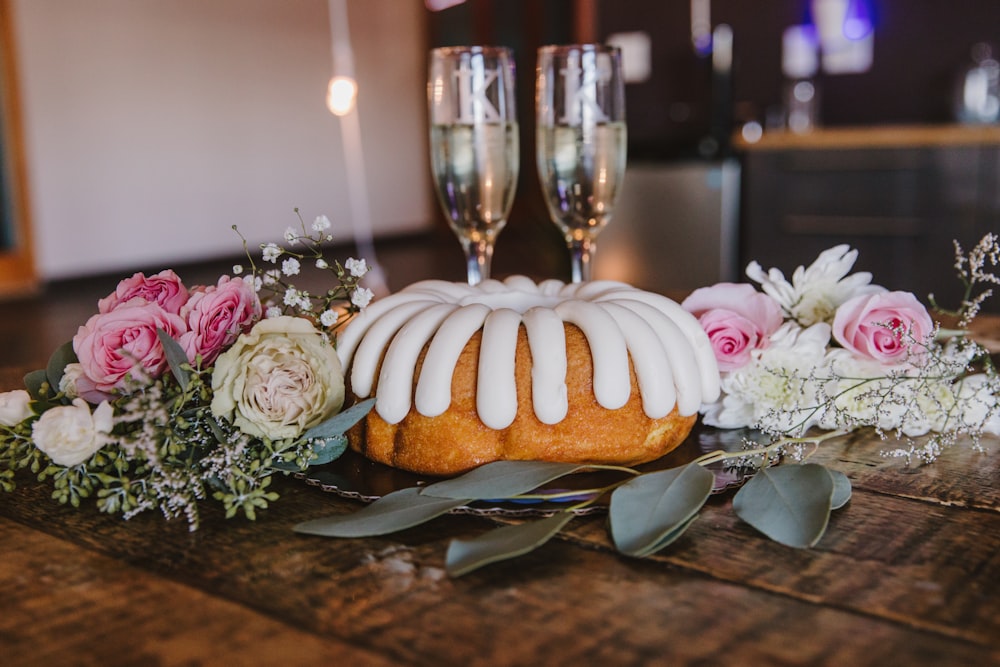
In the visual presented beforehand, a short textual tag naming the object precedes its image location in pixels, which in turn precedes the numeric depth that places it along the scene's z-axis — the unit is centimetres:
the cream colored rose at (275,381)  72
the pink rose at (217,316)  77
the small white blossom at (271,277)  83
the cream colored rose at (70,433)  69
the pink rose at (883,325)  85
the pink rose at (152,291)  82
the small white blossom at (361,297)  80
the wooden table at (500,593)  49
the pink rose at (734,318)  89
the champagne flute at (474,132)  106
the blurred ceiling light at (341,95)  728
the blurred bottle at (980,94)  430
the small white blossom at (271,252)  81
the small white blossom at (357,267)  79
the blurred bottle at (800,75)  516
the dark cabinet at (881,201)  337
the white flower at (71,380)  79
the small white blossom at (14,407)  75
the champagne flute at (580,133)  108
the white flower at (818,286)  94
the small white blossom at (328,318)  78
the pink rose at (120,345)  75
